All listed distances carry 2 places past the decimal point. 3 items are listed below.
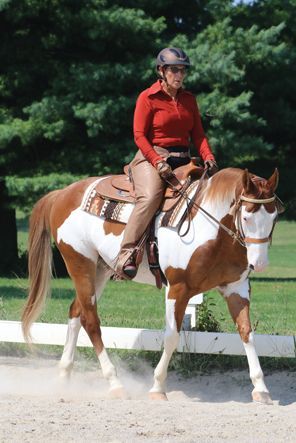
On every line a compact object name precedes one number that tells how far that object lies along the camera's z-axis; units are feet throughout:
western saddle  48.29
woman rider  47.91
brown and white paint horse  44.29
